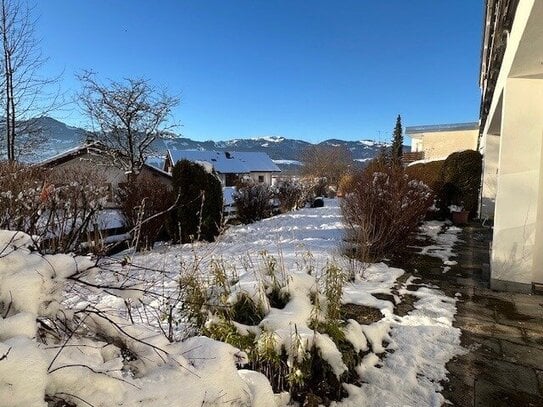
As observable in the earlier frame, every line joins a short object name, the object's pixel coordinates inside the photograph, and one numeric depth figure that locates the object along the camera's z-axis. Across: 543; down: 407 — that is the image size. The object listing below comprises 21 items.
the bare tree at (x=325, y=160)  35.78
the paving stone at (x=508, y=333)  3.03
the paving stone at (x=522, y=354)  2.63
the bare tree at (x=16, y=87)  9.38
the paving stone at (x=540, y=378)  2.29
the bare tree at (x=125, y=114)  16.12
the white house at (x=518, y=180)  4.05
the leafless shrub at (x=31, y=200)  2.14
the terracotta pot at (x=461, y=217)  9.73
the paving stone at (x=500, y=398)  2.15
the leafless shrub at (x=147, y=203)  7.62
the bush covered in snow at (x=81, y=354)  1.01
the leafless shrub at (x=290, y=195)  15.01
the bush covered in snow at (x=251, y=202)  11.97
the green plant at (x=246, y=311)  2.44
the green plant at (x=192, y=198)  8.01
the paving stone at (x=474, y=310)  3.54
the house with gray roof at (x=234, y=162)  36.81
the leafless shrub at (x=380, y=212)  5.63
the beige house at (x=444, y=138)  24.48
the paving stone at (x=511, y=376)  2.32
